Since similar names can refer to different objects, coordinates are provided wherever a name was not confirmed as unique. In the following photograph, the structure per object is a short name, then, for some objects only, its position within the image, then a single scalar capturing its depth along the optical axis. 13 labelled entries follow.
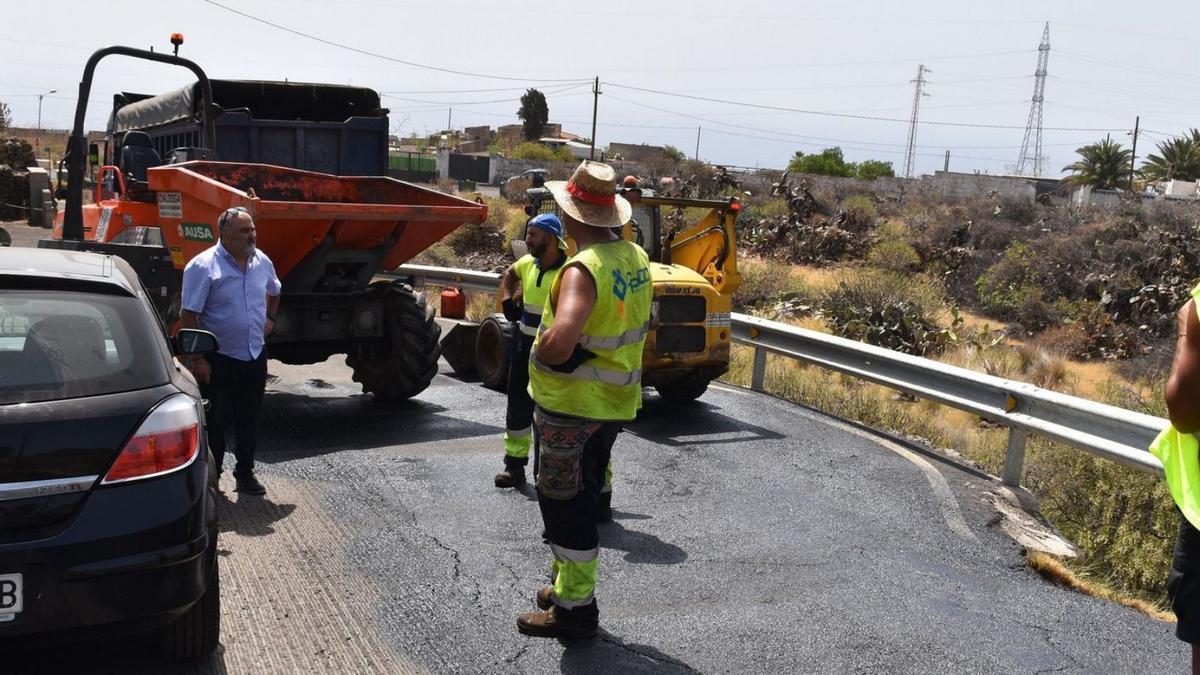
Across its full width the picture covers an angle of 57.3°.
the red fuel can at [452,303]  12.15
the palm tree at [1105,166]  52.81
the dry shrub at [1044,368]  13.29
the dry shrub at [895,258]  24.19
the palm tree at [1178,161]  50.28
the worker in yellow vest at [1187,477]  3.15
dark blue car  3.40
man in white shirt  6.22
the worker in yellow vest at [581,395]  4.45
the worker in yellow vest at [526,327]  6.59
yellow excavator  9.20
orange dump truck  8.24
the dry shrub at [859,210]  28.61
